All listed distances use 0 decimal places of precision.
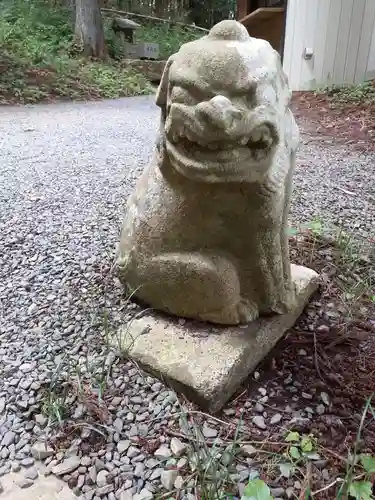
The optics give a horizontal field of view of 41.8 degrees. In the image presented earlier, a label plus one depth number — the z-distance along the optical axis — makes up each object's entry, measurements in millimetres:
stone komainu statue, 1140
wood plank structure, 5438
